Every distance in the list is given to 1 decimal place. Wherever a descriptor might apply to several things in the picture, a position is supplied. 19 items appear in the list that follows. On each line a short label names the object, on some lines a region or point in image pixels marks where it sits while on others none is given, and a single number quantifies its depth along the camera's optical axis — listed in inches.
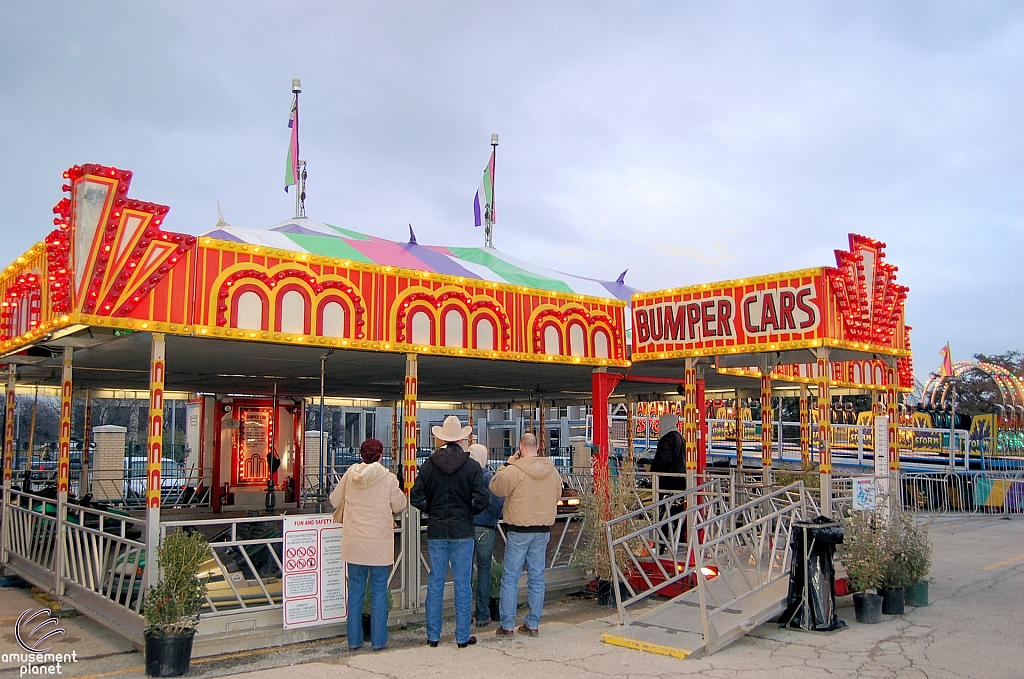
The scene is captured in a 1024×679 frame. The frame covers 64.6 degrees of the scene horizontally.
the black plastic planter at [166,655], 253.9
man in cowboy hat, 282.7
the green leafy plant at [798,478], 536.2
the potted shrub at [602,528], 361.4
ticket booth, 681.0
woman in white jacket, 275.0
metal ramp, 284.2
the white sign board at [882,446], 407.8
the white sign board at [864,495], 359.9
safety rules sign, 295.3
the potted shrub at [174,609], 254.2
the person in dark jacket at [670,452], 460.8
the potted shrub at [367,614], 295.9
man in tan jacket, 295.4
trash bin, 313.9
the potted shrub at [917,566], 350.6
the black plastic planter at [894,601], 340.8
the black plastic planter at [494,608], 327.0
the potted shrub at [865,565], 327.9
